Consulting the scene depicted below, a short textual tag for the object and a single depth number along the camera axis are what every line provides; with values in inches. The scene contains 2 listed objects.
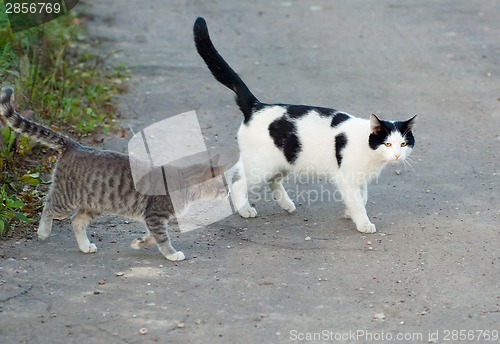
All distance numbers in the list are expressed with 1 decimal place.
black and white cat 213.9
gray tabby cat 200.8
